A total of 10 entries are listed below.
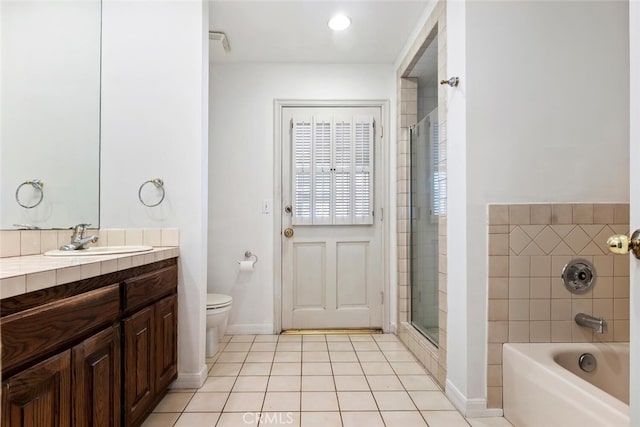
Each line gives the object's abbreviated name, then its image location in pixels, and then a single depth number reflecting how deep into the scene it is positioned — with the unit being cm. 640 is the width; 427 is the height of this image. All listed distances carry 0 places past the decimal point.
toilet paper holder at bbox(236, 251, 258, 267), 316
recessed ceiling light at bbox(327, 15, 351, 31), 256
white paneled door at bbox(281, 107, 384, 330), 322
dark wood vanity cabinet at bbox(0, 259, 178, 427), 94
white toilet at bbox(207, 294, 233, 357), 250
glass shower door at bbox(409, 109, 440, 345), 244
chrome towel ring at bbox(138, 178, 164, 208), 214
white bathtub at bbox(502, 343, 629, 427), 130
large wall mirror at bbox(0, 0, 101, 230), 157
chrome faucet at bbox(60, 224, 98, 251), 173
